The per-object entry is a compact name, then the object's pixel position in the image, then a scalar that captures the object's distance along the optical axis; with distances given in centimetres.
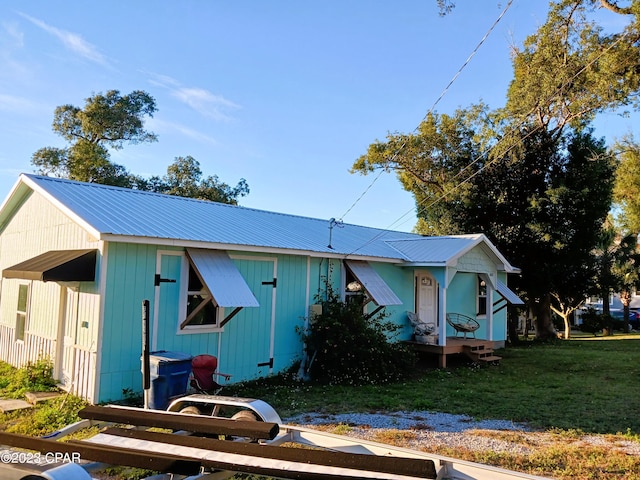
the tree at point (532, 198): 1955
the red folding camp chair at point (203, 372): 807
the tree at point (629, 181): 2308
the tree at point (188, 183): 2922
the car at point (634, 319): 3222
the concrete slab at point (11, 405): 755
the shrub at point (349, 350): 1056
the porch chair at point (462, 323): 1396
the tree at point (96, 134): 2534
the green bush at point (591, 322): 2860
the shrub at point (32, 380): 861
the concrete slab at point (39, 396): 797
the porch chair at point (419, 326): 1356
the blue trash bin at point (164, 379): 742
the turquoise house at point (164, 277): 809
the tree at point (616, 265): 2250
